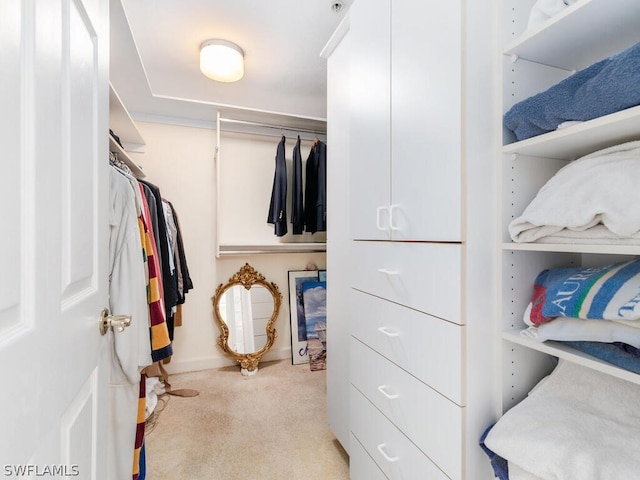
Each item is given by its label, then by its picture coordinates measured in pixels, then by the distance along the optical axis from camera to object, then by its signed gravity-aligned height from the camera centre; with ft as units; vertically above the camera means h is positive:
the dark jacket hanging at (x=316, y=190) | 9.04 +1.42
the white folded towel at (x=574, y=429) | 2.17 -1.44
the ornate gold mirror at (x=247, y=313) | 9.34 -2.21
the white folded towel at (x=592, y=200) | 2.15 +0.29
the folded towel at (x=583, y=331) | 2.17 -0.69
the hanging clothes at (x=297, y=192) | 9.18 +1.36
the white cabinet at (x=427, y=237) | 2.81 +0.02
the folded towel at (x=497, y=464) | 2.65 -1.89
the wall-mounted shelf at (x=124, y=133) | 5.55 +2.44
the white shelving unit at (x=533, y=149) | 2.52 +0.79
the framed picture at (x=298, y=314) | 9.84 -2.35
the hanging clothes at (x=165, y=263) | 6.21 -0.46
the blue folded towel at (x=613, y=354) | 2.15 -0.82
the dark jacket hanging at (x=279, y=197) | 9.04 +1.20
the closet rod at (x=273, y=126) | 8.96 +3.31
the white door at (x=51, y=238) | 1.41 +0.00
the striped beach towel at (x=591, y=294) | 2.17 -0.41
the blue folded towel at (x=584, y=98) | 2.06 +1.03
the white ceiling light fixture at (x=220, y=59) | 6.61 +3.79
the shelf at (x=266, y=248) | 9.15 -0.26
